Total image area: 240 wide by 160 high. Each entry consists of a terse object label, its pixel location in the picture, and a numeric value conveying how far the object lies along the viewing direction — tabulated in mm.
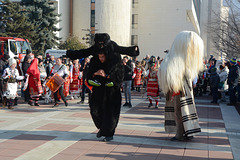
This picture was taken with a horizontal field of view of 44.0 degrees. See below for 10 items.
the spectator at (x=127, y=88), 11145
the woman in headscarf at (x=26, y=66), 11742
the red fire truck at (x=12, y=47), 23641
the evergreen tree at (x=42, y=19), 37312
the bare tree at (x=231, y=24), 17516
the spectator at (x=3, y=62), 11570
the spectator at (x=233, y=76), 12094
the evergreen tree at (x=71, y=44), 45156
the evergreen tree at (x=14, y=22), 35062
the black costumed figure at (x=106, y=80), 5945
